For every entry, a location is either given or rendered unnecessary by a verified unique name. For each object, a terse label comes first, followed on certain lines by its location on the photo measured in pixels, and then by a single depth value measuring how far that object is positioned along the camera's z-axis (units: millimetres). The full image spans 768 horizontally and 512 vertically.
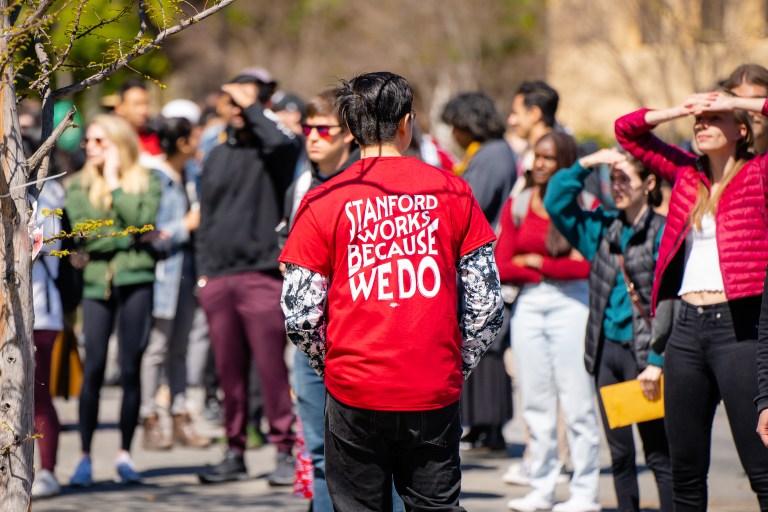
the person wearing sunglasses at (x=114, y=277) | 15492
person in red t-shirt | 7953
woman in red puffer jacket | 9602
